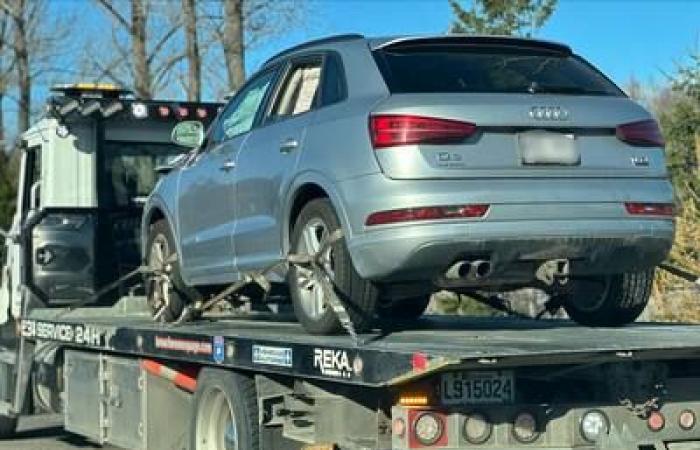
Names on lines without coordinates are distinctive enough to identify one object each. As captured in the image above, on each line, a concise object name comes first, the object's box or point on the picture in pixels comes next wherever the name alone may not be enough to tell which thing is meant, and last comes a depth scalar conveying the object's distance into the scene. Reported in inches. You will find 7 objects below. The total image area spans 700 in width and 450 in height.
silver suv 241.4
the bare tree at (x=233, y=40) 859.4
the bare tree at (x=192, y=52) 934.4
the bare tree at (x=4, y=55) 1450.5
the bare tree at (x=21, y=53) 1392.7
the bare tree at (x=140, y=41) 1027.9
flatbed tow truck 220.8
